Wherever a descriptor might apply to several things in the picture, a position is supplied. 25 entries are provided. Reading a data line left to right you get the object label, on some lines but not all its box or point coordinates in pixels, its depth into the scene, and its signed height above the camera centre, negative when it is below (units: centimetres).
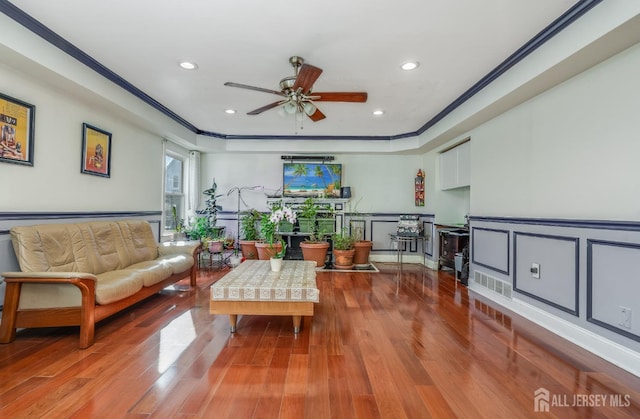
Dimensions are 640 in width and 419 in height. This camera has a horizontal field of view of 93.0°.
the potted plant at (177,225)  558 -29
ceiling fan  291 +116
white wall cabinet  484 +79
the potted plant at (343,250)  571 -74
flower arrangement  322 -6
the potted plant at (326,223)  606 -23
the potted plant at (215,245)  530 -61
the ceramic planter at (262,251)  561 -75
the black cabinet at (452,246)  473 -55
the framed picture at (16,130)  259 +69
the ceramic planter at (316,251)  564 -75
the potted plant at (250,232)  604 -45
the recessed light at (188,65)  309 +149
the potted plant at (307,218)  599 -14
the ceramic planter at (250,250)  604 -78
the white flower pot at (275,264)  318 -56
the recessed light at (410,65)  305 +150
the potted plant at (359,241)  601 -60
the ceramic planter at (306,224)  600 -26
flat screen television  643 +68
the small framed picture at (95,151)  346 +69
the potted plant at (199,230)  564 -38
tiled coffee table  257 -75
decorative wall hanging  630 +53
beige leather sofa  242 -65
